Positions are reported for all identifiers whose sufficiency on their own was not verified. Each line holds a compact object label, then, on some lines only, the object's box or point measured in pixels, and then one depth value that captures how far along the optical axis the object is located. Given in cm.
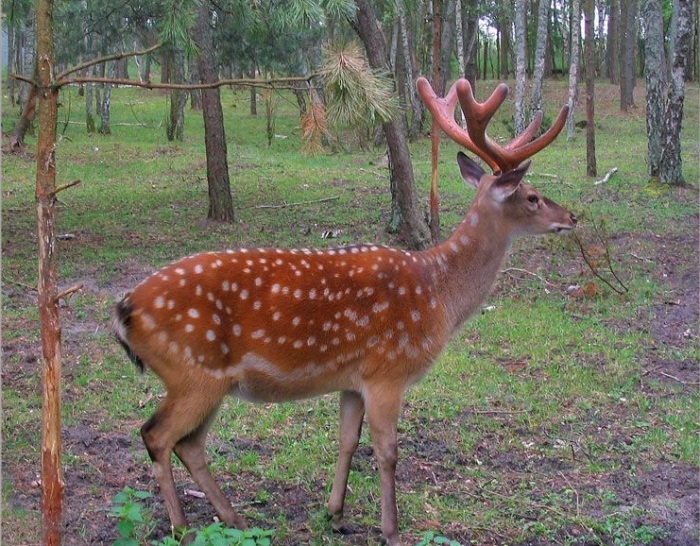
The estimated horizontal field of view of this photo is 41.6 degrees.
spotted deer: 411
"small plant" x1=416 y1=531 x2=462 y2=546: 370
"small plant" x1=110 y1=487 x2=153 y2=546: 357
